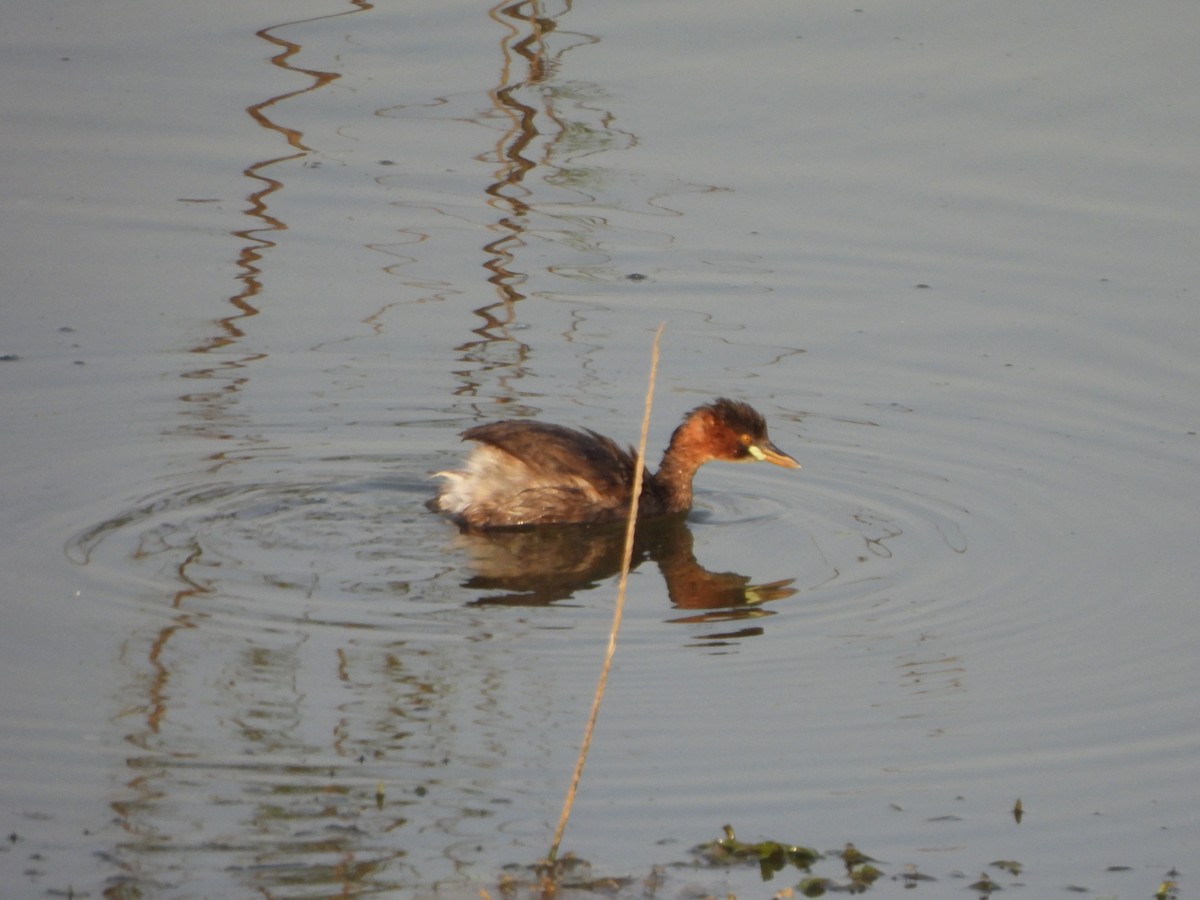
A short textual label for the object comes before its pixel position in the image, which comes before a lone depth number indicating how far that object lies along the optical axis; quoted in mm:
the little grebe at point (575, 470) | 17703
